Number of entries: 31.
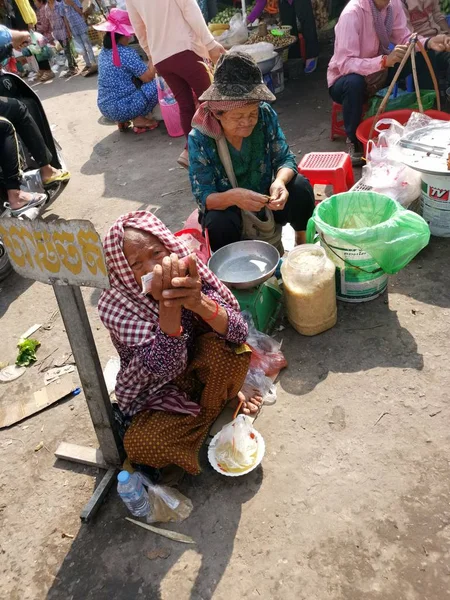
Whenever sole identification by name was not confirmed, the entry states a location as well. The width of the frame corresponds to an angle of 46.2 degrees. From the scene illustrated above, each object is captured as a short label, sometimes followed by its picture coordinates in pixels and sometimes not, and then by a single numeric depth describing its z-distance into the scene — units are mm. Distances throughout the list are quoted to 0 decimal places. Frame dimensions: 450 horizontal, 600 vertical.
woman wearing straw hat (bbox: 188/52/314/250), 2807
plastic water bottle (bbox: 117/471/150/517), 2176
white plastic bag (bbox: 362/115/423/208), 3492
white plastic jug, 2889
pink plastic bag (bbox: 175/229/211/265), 3281
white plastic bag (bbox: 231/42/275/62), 5785
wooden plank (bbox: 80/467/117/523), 2293
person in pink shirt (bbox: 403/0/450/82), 4605
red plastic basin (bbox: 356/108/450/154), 4062
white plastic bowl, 2321
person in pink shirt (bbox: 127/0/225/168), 4594
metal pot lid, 3254
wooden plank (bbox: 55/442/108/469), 2523
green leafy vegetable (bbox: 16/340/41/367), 3299
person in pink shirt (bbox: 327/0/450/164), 4188
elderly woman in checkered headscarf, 2031
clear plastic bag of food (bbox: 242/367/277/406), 2721
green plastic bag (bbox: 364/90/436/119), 4520
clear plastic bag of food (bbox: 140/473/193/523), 2250
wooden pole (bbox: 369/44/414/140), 3839
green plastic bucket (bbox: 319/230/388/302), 2957
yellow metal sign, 1811
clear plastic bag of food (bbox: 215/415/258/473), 2352
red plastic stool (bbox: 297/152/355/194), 3801
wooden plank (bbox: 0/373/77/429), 2908
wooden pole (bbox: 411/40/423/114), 3934
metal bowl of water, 2914
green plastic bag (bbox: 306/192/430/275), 2811
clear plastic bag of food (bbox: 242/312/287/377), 2846
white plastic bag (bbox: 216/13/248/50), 6547
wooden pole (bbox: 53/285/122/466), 2066
